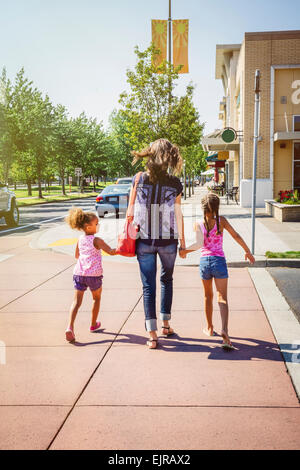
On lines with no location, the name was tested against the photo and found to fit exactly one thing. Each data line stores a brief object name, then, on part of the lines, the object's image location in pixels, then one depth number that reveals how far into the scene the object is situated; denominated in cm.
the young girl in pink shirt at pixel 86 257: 477
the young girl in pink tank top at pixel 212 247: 462
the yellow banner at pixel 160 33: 2432
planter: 1586
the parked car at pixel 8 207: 1705
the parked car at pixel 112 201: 2117
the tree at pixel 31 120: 3462
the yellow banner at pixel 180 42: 2484
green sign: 1589
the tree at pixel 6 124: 3281
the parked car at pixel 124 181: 2648
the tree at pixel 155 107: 2027
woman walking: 444
